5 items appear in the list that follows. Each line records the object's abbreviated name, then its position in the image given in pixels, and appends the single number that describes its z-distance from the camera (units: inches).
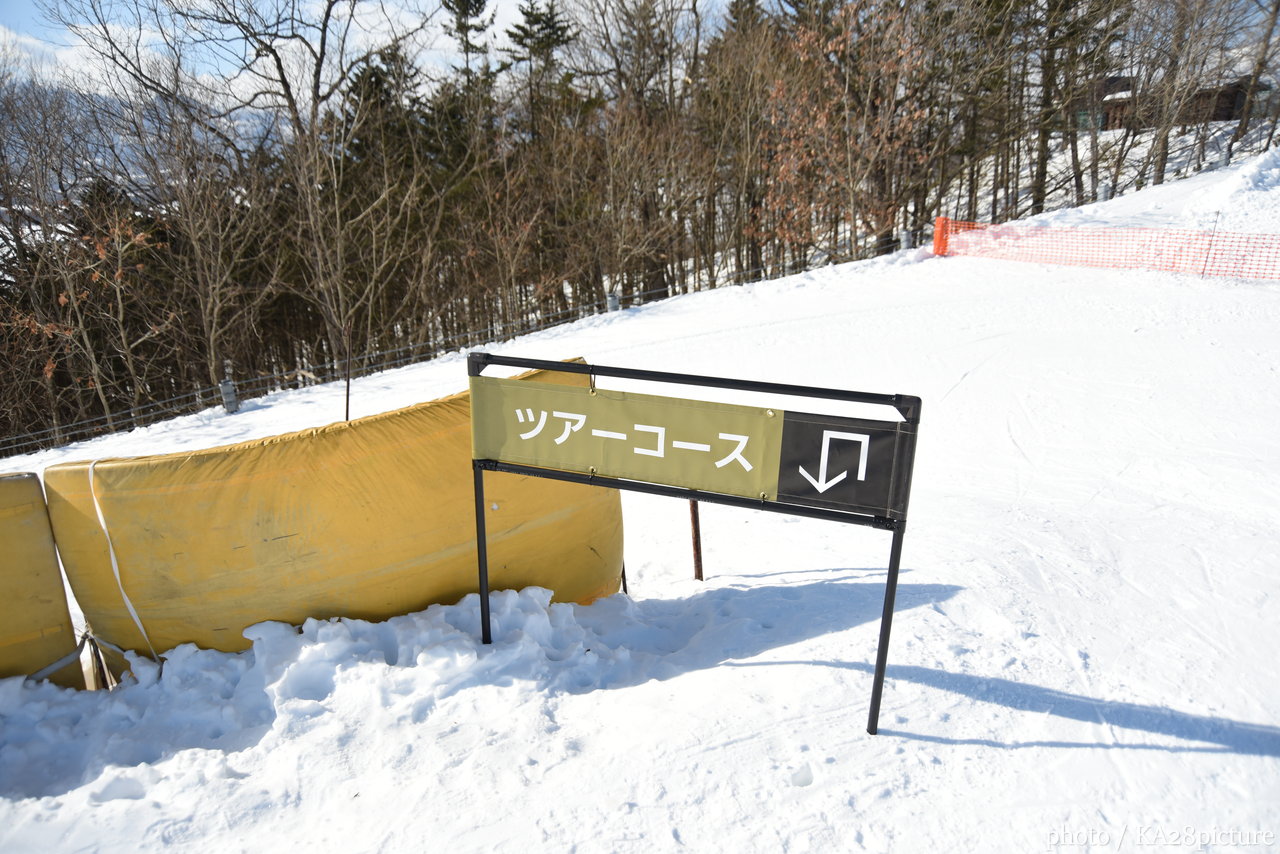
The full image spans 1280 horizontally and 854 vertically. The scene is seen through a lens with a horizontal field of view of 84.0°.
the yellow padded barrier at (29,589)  147.6
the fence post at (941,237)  676.7
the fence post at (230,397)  500.6
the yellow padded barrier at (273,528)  152.0
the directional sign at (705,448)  118.6
